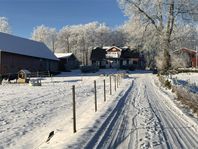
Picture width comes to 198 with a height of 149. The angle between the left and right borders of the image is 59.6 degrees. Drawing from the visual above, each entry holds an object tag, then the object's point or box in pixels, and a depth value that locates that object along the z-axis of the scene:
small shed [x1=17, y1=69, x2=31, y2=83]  19.96
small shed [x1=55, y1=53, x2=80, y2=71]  39.01
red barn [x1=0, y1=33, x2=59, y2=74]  25.21
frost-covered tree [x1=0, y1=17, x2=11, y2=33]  52.50
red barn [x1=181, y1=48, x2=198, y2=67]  44.98
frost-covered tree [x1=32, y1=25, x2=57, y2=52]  67.09
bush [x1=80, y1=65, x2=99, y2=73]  35.95
